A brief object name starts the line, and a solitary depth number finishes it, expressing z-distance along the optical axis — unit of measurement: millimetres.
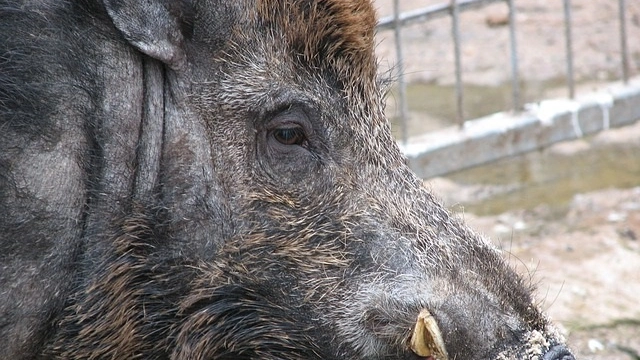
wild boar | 7687
